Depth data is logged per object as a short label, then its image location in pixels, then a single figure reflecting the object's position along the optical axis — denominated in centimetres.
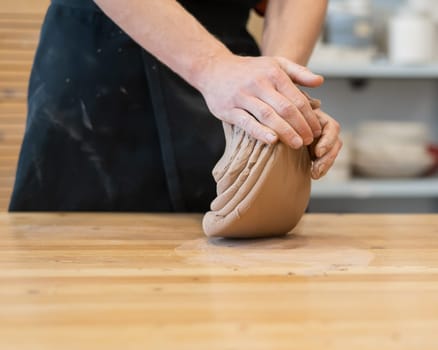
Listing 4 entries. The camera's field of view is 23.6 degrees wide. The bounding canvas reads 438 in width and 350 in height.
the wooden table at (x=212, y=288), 84
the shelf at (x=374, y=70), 248
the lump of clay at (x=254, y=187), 116
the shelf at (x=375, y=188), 244
